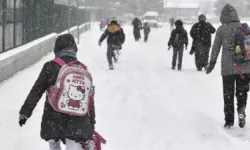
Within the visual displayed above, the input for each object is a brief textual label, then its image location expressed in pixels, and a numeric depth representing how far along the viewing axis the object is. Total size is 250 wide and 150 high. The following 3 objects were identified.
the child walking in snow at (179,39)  16.34
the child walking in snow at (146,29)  34.09
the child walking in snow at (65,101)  4.34
